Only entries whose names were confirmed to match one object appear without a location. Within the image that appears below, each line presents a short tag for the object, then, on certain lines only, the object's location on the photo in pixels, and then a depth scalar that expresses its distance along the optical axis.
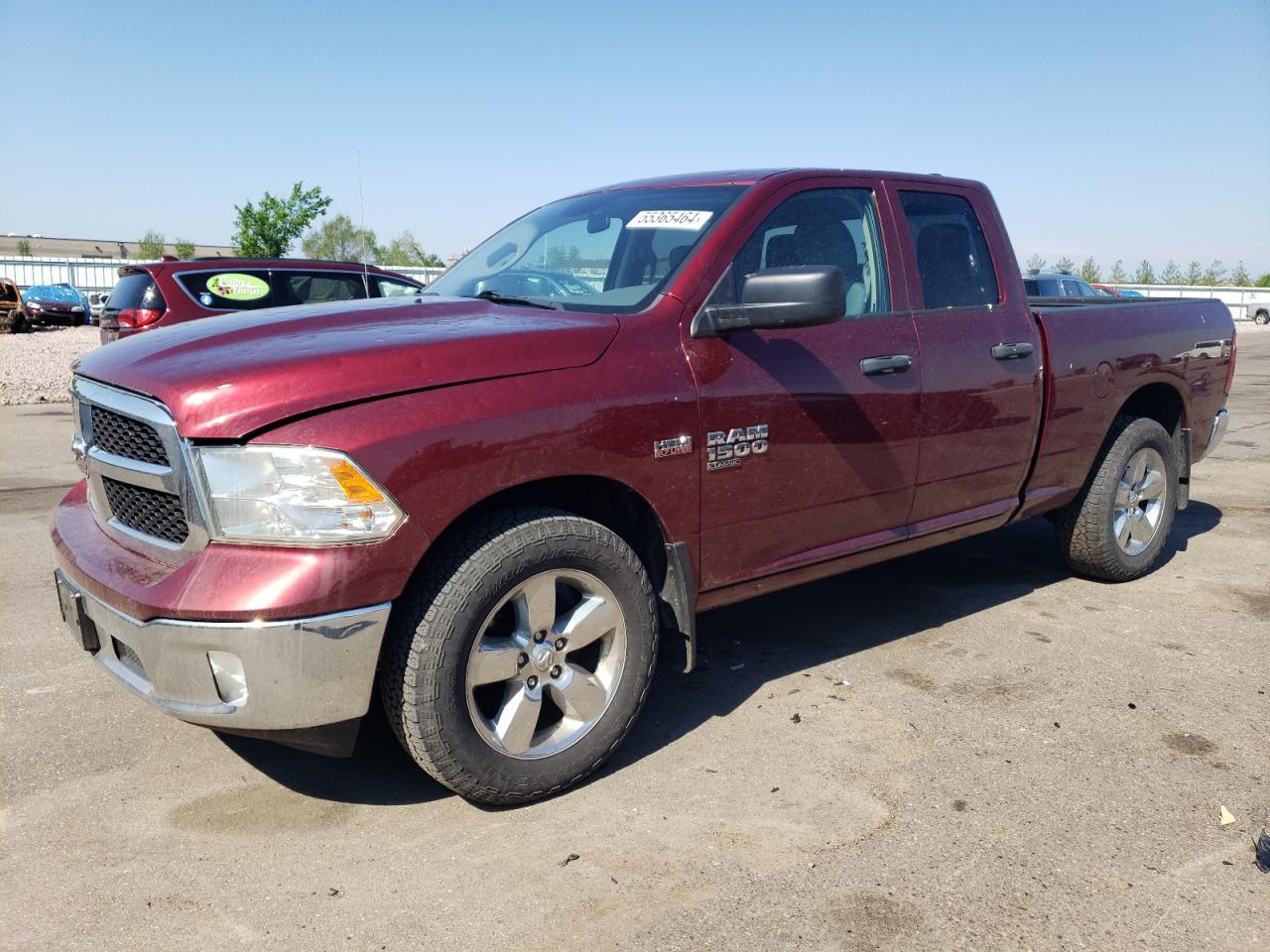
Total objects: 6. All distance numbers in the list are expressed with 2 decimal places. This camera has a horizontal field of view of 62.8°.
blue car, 31.61
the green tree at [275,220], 38.16
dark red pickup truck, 2.62
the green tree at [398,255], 63.28
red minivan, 10.23
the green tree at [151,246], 83.81
